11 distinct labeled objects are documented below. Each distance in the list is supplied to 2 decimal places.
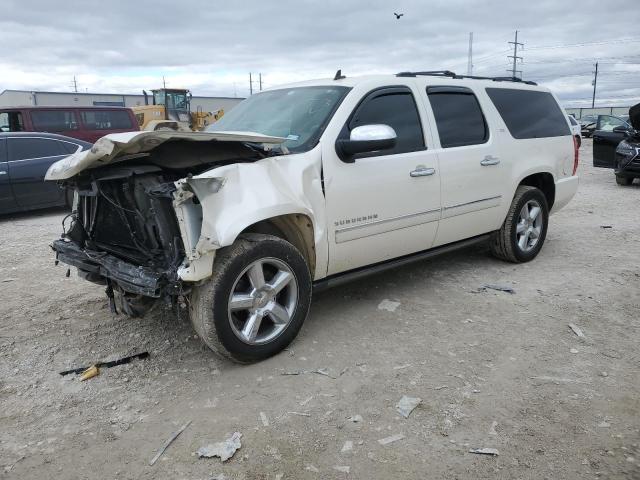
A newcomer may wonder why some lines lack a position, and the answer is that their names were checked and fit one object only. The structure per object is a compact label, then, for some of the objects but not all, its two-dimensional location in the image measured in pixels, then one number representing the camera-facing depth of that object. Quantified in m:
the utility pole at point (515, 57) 72.09
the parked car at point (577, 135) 6.03
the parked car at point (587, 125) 31.97
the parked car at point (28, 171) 8.49
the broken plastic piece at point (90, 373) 3.35
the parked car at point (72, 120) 13.39
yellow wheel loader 22.33
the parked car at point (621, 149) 10.98
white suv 3.15
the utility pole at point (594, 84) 84.75
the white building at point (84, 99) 36.84
